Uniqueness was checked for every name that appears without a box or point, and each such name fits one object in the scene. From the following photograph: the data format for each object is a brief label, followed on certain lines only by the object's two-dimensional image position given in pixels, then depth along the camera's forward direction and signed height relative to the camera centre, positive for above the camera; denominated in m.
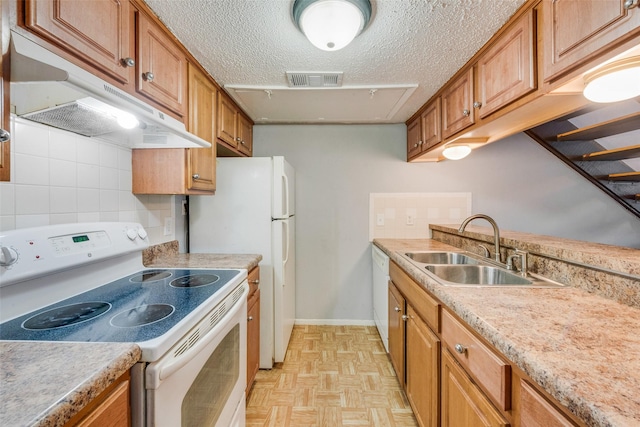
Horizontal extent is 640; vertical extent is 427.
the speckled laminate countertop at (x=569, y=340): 0.51 -0.32
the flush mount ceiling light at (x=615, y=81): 0.89 +0.44
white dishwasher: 2.19 -0.67
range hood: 0.70 +0.36
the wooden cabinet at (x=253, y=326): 1.72 -0.72
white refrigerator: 2.02 -0.05
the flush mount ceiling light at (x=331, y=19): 1.11 +0.81
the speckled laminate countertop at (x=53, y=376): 0.49 -0.34
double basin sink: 1.29 -0.33
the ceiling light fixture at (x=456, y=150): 2.08 +0.48
